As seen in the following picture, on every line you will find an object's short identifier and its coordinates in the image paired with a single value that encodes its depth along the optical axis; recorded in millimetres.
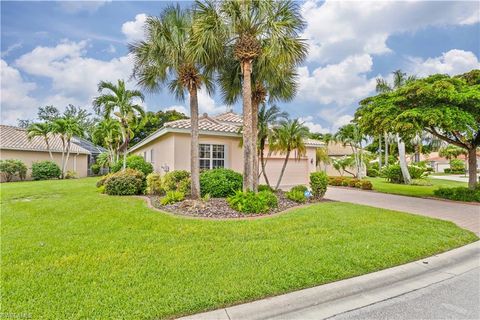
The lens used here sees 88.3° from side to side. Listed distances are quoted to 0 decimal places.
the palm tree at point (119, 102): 15578
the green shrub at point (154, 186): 11891
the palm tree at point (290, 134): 11908
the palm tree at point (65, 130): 23297
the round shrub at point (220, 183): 10281
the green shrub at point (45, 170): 22594
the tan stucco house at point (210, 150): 12695
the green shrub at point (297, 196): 9998
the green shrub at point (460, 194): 11000
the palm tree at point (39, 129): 23125
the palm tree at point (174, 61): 9414
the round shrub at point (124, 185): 11711
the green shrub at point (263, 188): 11283
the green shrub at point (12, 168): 20859
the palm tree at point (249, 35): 8805
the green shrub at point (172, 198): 9164
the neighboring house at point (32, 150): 22547
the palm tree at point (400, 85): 20172
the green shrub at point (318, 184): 10570
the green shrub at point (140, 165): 16391
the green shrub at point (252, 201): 8039
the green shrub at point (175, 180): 11211
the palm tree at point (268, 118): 11977
